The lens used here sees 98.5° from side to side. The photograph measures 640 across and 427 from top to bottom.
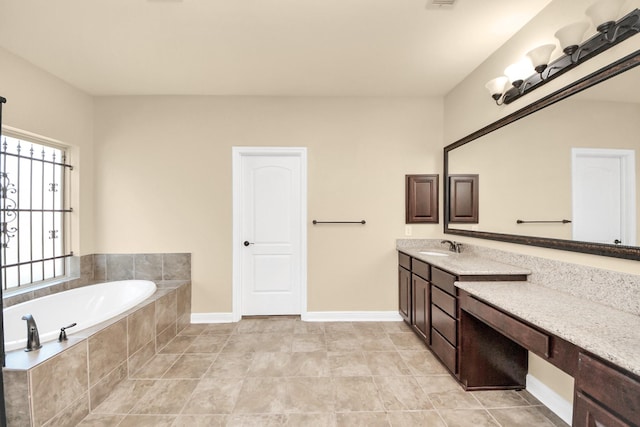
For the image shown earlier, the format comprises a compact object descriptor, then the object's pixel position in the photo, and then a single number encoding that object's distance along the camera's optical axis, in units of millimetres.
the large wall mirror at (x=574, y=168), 1383
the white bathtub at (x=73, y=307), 2095
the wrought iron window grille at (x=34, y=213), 2439
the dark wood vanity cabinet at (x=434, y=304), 2059
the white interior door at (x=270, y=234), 3350
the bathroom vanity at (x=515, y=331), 1001
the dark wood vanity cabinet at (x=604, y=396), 921
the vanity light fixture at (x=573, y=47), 1386
